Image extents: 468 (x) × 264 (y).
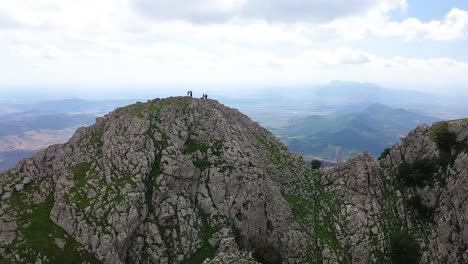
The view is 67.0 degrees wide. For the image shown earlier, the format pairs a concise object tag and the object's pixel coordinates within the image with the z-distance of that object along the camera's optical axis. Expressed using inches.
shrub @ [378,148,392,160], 3216.0
